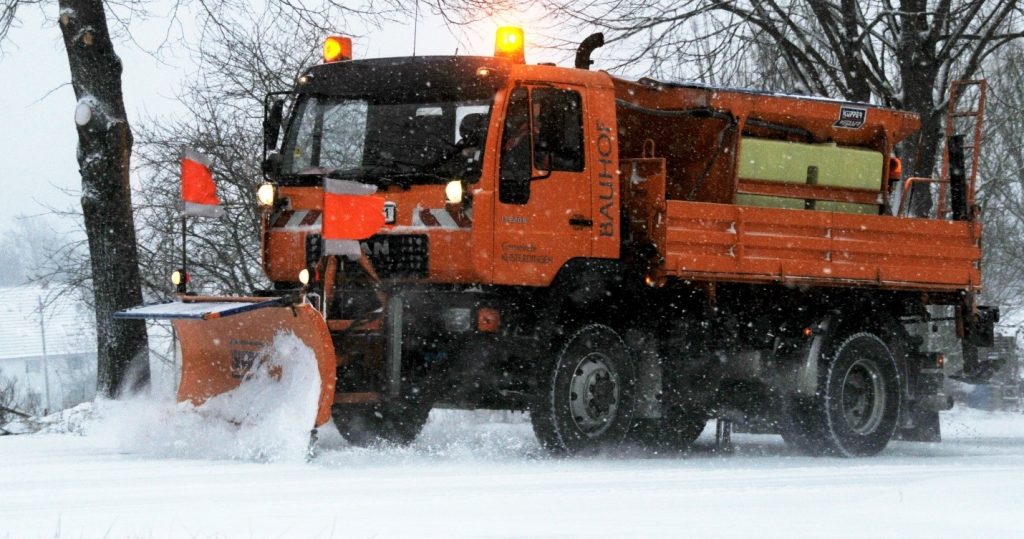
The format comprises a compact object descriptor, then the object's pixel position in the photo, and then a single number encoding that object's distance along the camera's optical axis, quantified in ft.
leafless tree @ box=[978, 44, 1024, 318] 106.63
